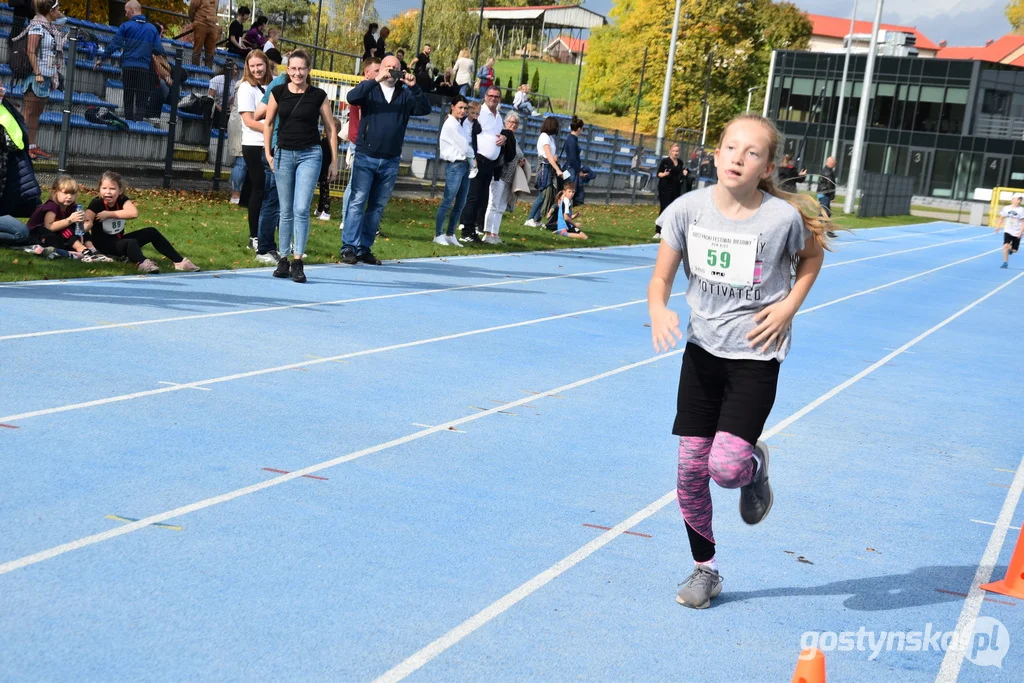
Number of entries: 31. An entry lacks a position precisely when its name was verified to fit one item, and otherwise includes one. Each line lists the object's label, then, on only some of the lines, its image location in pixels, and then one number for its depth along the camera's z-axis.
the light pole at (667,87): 42.56
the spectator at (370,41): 24.94
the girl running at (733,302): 4.48
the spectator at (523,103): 30.59
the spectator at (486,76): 28.53
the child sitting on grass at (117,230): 11.70
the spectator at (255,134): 13.46
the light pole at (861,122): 47.50
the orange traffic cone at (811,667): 3.07
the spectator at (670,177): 25.84
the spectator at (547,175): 21.53
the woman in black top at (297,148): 12.18
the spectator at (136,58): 17.98
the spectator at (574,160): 22.70
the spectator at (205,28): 21.66
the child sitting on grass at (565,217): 22.39
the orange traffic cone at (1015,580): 5.15
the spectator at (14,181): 11.52
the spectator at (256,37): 22.86
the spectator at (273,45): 19.86
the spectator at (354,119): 14.19
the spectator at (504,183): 18.70
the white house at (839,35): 128.40
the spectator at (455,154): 16.72
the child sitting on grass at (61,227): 11.47
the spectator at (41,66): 16.36
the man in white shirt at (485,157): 18.03
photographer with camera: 13.76
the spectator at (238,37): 22.72
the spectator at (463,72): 29.00
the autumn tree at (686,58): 74.94
